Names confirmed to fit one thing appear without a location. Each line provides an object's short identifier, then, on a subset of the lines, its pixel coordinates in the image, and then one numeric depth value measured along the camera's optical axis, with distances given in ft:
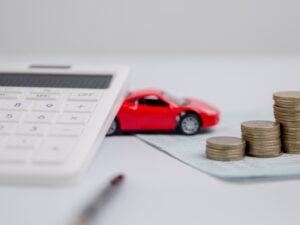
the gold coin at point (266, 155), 1.20
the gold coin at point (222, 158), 1.17
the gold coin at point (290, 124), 1.24
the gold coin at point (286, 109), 1.23
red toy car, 1.47
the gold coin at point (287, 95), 1.24
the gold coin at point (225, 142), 1.18
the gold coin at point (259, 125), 1.22
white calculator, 0.96
